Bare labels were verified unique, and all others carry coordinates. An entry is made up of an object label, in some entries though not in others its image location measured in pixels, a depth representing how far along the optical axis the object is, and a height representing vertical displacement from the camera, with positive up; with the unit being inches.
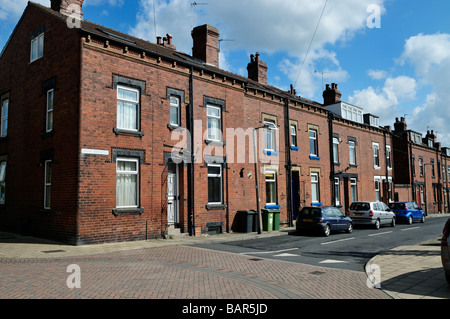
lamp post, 697.0 -26.3
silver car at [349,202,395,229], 831.1 -48.0
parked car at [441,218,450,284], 279.7 -47.2
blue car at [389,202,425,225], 1010.1 -54.7
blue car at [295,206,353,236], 672.9 -50.3
